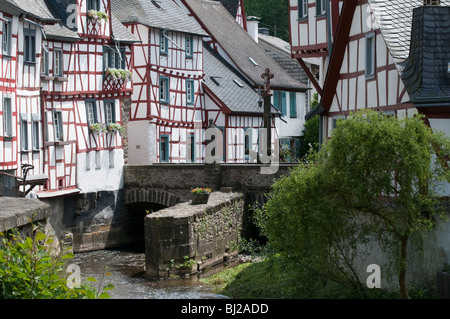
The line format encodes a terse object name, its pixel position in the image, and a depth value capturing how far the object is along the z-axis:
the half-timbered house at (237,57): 45.33
